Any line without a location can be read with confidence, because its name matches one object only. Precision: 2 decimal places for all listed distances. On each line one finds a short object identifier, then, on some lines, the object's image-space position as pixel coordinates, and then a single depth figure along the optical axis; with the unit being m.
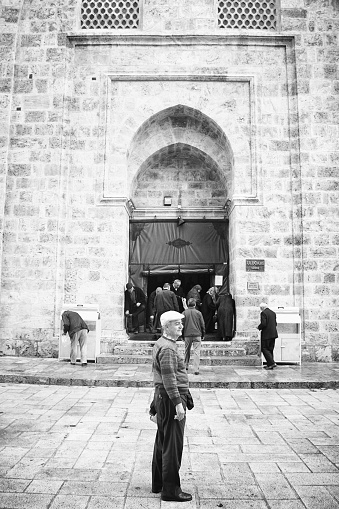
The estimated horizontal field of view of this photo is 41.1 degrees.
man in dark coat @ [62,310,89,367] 9.73
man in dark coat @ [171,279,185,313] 12.21
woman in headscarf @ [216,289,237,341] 11.34
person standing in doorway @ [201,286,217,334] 12.11
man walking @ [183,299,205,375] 9.03
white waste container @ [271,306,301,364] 10.36
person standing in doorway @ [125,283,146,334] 11.59
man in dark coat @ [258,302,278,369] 9.59
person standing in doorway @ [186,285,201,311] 11.87
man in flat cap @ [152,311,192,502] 3.52
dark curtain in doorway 13.13
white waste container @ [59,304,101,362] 10.47
